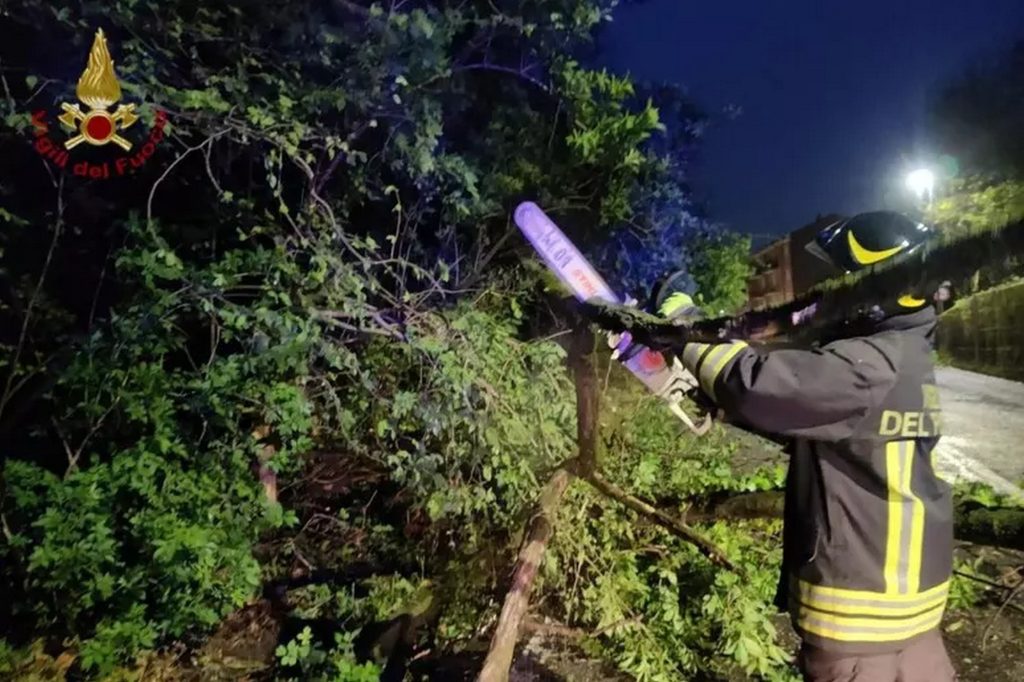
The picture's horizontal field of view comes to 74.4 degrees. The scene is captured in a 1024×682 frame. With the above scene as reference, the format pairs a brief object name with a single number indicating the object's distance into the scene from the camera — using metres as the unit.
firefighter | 1.85
